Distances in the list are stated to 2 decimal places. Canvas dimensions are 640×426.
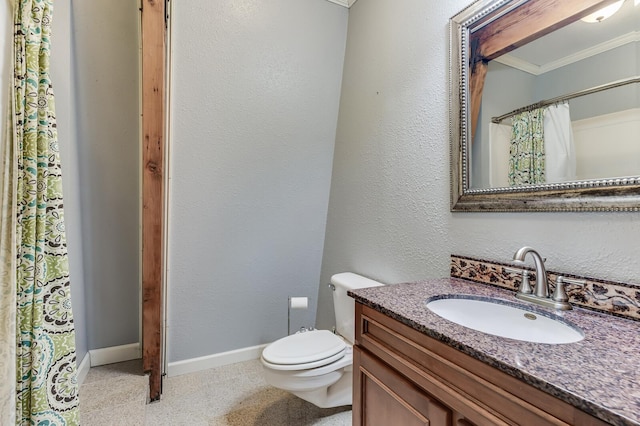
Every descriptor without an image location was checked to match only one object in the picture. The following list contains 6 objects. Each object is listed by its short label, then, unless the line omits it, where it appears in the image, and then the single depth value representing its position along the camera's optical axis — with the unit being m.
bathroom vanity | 0.53
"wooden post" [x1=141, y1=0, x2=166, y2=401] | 1.43
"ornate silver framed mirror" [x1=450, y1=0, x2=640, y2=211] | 0.88
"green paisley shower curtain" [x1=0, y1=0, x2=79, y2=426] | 0.92
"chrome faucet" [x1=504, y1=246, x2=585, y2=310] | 0.93
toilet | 1.45
